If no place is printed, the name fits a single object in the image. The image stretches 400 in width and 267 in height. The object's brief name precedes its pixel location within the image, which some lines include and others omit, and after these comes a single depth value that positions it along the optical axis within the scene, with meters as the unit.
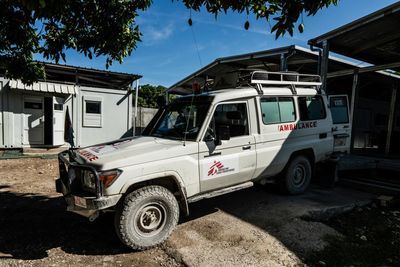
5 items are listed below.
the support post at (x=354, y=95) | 9.28
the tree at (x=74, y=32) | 4.47
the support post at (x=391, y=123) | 11.33
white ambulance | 3.96
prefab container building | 12.21
